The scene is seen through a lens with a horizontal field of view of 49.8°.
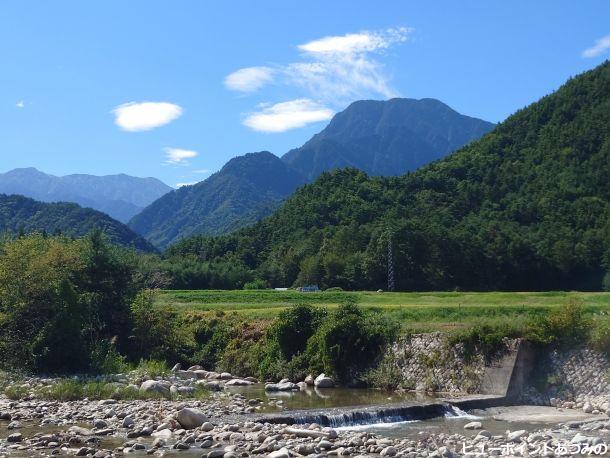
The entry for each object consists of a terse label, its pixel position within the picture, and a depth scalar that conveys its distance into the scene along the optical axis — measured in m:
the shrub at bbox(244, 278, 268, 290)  92.88
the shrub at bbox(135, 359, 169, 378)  37.19
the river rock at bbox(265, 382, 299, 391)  37.43
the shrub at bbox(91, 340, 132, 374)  38.03
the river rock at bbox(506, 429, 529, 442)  22.38
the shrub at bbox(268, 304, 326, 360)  41.91
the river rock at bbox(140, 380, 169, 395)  32.38
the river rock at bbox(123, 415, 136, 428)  25.15
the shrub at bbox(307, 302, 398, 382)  38.34
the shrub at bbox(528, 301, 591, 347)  32.72
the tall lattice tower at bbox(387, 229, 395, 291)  83.94
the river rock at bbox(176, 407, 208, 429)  24.86
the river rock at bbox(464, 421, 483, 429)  25.31
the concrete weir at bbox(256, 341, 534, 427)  26.69
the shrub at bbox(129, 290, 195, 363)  45.59
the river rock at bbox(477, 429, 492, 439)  23.08
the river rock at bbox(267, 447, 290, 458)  19.78
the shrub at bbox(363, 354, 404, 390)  36.38
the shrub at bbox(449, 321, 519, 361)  33.78
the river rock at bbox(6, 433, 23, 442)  22.41
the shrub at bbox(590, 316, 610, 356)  31.52
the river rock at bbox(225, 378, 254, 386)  39.78
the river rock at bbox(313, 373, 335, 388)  37.53
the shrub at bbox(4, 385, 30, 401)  30.98
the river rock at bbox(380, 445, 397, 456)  20.78
